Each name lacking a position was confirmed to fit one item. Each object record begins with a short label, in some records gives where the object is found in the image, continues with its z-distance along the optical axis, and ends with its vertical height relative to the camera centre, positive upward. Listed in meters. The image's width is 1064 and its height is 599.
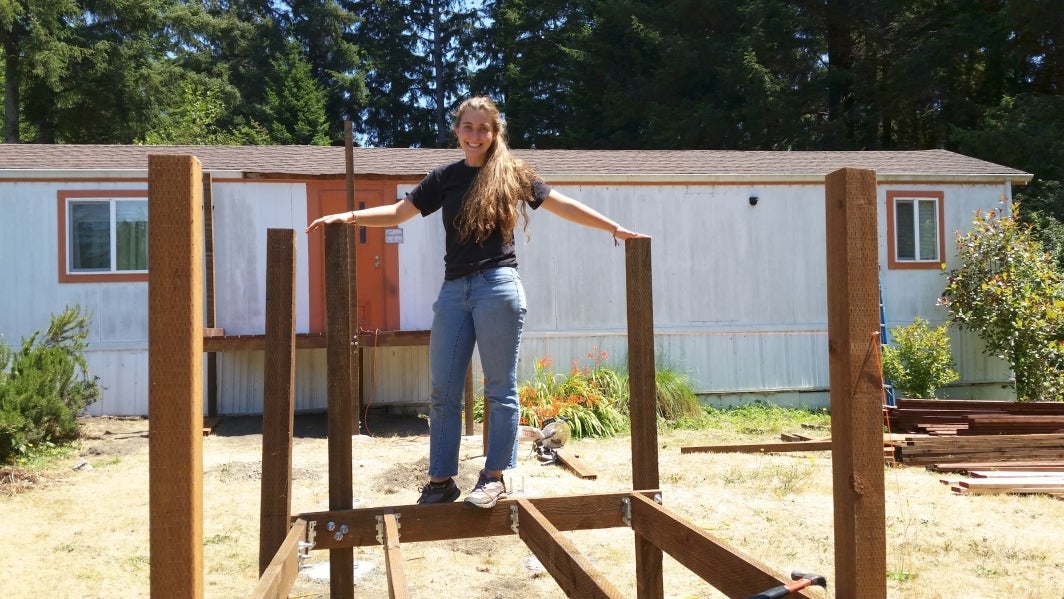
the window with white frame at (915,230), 13.55 +1.18
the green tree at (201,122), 27.58 +6.54
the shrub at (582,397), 11.28 -1.14
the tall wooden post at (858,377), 2.39 -0.19
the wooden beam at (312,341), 10.95 -0.29
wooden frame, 2.17 -0.59
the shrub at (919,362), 12.69 -0.83
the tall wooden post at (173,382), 2.16 -0.15
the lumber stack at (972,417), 9.94 -1.32
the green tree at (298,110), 28.92 +7.10
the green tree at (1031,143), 18.47 +3.53
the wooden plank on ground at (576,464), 8.37 -1.53
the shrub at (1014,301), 12.45 +0.04
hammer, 2.37 -0.76
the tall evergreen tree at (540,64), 30.17 +8.81
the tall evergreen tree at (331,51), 33.03 +10.35
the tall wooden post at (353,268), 9.82 +0.56
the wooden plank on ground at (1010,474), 8.32 -1.64
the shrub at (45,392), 8.71 -0.73
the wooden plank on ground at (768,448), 9.92 -1.58
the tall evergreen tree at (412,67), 34.69 +10.14
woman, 3.49 +0.12
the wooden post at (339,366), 3.39 -0.19
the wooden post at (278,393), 3.24 -0.28
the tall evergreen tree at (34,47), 23.06 +7.45
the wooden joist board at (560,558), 2.51 -0.79
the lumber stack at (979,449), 9.15 -1.54
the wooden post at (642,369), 3.79 -0.25
